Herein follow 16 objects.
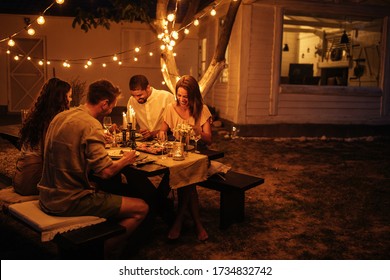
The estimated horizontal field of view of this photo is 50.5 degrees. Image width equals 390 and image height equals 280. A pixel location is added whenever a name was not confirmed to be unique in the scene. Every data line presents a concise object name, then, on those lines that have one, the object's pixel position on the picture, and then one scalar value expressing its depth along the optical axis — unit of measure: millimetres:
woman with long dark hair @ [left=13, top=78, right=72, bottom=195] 3832
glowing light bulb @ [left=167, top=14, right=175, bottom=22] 6862
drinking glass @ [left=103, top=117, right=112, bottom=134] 4316
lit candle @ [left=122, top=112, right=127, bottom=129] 4262
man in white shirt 5589
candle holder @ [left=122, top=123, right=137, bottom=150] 4067
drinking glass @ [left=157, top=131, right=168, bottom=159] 3867
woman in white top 4098
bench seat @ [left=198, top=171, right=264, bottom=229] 4297
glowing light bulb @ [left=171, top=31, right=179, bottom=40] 7266
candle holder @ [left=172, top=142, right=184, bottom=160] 3672
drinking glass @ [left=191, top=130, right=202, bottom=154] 4096
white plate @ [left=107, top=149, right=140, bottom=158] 3610
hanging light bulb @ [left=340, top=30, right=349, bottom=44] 12242
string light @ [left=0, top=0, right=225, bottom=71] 7852
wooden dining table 3320
